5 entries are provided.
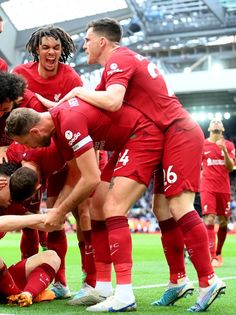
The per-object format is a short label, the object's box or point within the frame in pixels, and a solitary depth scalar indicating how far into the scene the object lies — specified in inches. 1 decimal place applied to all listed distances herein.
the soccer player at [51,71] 252.1
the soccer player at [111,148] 197.0
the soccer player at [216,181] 449.1
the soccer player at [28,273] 203.4
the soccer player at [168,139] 200.8
